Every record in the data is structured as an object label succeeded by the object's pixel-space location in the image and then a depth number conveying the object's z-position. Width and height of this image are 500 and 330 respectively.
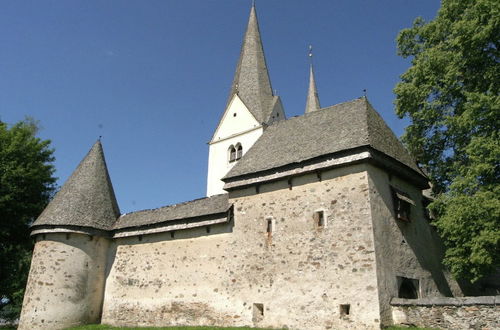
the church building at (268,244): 13.84
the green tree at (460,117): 13.35
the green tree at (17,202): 24.62
